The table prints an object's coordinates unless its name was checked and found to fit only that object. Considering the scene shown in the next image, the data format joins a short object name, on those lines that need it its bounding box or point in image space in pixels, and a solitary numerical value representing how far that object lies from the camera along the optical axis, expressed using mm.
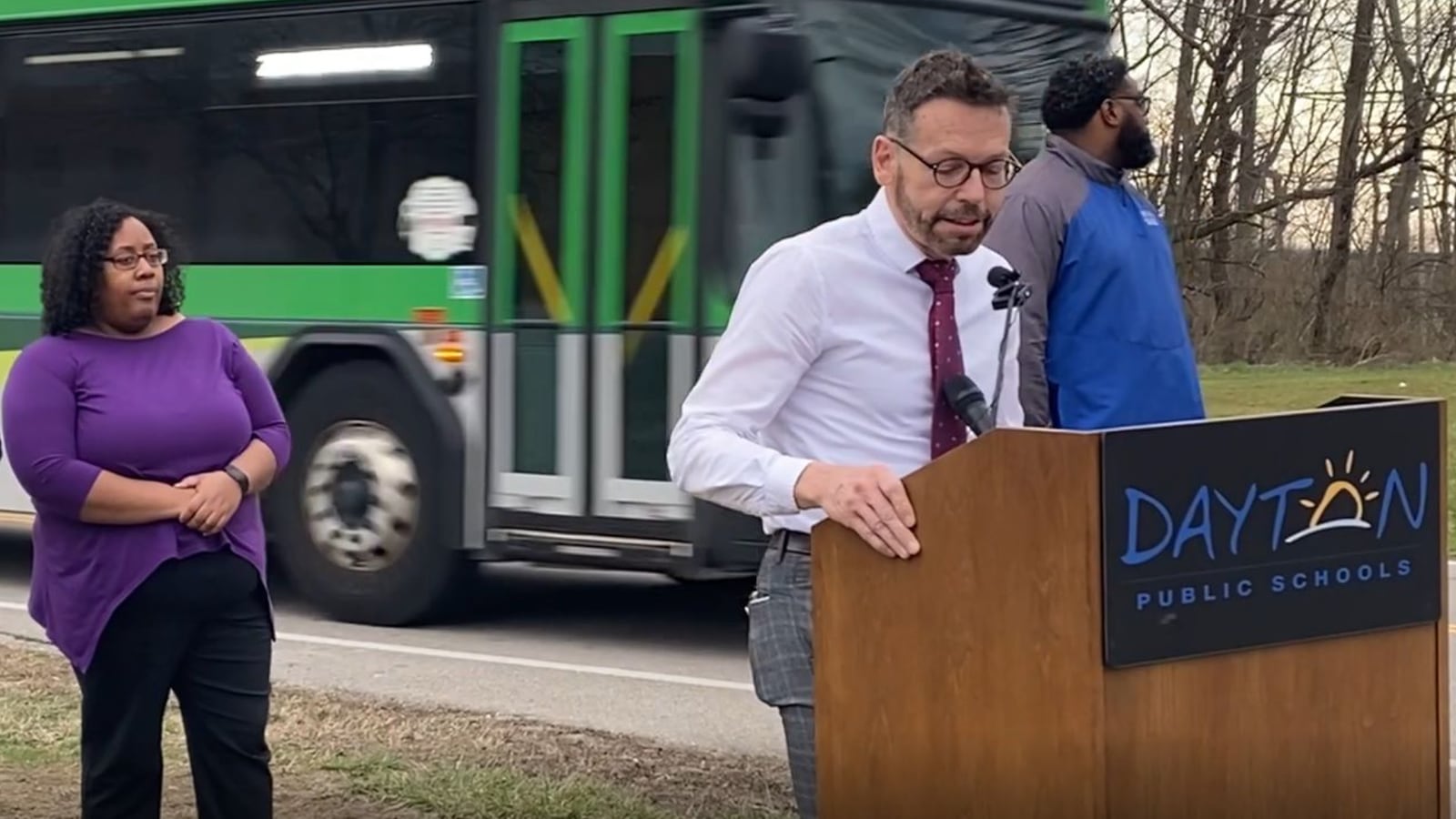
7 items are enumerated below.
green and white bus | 8781
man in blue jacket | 5684
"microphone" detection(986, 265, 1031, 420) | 3637
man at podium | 3480
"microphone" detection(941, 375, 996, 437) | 3523
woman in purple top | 4711
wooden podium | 3059
